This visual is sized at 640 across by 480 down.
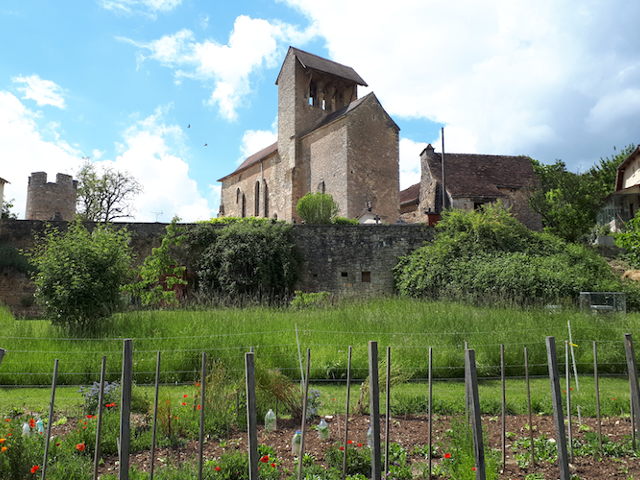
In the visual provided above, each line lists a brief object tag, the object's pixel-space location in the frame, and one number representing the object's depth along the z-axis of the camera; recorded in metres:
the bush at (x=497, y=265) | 12.62
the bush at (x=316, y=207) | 21.80
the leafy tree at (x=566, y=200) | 20.52
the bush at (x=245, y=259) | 15.27
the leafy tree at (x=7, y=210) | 28.17
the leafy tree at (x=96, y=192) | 31.61
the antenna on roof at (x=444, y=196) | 22.84
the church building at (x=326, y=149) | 25.64
